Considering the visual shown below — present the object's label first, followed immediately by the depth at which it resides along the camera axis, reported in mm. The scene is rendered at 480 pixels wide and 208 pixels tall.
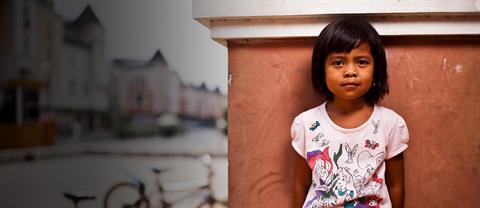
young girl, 1481
